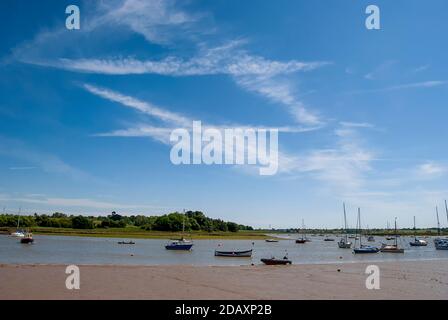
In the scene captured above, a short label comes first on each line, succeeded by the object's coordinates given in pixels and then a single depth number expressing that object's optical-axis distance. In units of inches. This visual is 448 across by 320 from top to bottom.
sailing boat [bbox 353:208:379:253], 3622.0
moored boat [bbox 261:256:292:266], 2166.6
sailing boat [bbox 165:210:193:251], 3543.3
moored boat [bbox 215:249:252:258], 2954.0
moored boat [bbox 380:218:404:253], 3815.9
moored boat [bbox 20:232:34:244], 3769.7
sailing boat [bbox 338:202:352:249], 4549.7
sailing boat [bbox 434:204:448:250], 4621.6
